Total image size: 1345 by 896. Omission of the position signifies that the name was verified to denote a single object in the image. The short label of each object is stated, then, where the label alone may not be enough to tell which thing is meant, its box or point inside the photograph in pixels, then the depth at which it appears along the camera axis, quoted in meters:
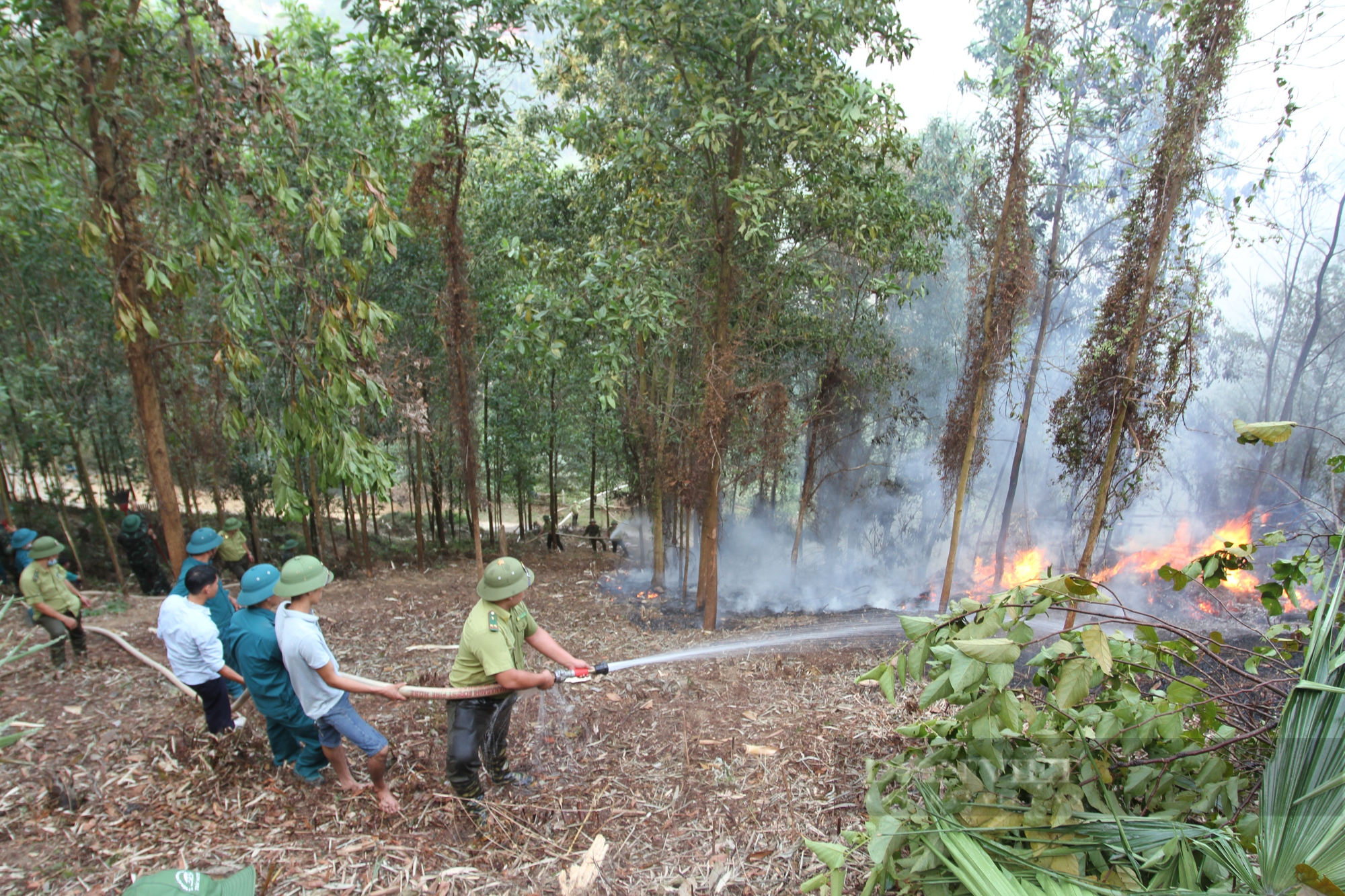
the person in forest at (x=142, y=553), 9.54
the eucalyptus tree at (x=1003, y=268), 7.38
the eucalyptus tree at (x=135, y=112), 4.71
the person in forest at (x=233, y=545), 8.26
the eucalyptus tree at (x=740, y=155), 6.40
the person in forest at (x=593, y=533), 15.23
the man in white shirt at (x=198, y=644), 4.02
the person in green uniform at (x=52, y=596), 5.63
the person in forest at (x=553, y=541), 15.55
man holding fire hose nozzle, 3.58
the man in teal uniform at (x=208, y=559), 5.00
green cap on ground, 2.01
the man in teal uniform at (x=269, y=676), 3.71
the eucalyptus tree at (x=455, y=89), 6.32
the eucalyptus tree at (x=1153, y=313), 6.13
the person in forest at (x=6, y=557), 9.68
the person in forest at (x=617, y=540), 16.50
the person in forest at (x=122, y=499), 12.99
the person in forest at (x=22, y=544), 6.61
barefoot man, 3.47
